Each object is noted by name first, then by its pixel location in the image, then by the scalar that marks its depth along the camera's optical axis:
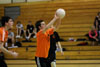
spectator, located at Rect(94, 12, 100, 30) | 17.15
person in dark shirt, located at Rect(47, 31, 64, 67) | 7.27
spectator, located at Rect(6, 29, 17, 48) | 17.73
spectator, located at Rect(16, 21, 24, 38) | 19.95
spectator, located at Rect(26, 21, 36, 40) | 19.28
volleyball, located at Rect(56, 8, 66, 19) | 6.18
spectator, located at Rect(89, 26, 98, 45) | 15.94
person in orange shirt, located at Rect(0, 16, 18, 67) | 5.81
